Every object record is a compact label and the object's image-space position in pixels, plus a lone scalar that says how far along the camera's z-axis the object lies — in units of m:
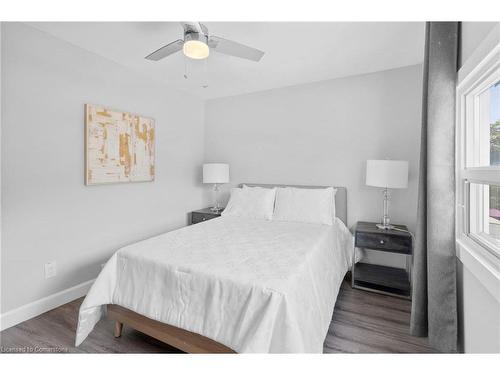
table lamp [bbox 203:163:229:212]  3.50
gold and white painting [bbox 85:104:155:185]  2.45
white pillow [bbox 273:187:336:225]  2.73
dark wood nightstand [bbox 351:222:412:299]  2.40
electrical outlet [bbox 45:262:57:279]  2.18
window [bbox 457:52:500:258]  1.27
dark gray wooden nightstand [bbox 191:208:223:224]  3.43
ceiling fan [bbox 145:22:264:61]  1.68
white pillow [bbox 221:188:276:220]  3.00
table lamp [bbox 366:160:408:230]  2.43
